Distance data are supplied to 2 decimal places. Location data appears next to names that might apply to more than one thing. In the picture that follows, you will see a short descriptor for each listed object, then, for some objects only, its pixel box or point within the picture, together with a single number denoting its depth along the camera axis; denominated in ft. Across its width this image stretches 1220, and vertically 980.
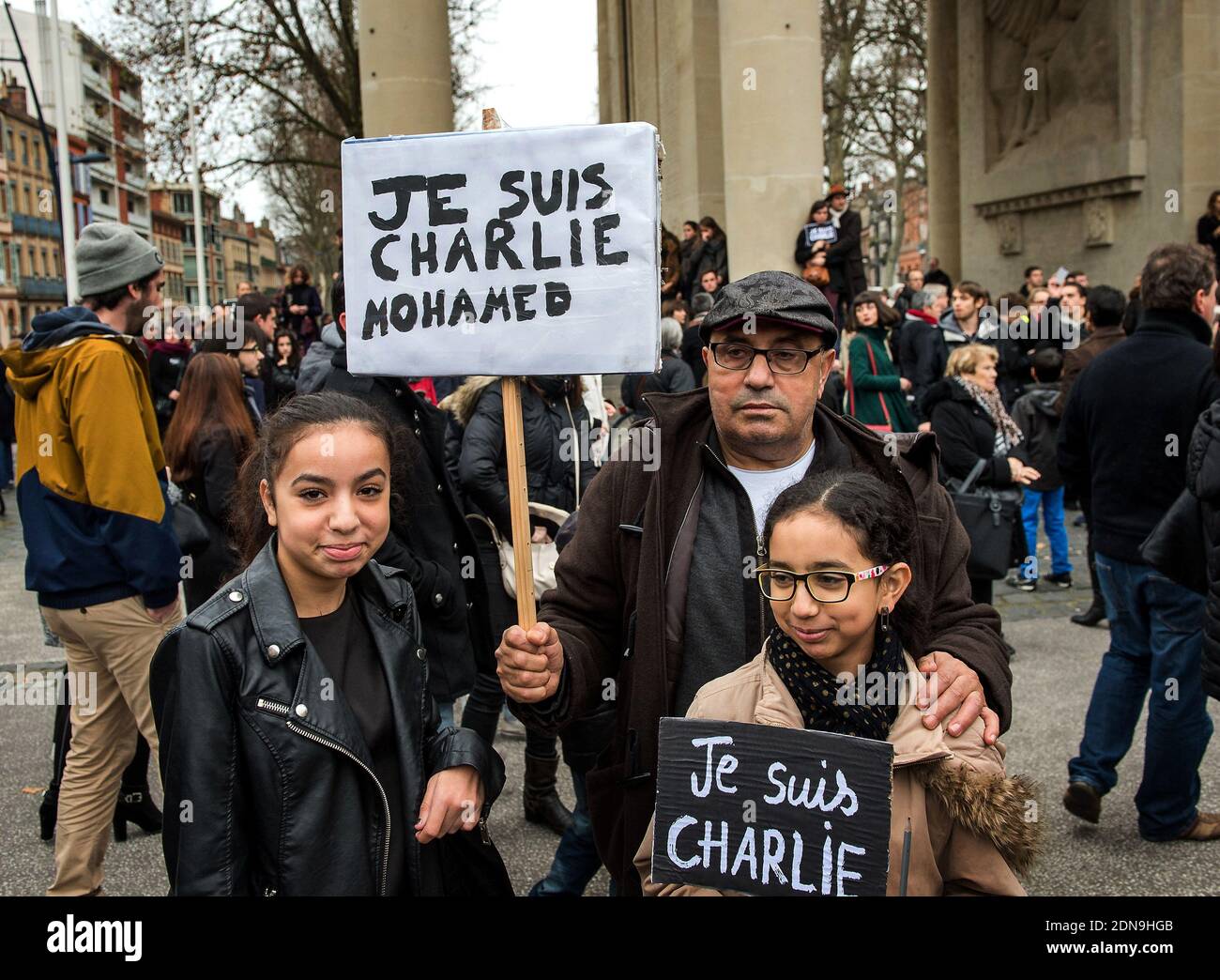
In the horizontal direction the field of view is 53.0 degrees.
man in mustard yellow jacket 13.64
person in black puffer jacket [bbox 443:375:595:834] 17.24
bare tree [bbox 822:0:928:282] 117.39
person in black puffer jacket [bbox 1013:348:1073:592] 29.43
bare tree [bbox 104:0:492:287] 87.76
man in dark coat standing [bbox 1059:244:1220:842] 15.62
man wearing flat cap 9.06
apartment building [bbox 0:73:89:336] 234.58
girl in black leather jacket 7.99
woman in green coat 29.43
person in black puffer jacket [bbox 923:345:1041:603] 23.25
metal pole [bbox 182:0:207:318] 87.15
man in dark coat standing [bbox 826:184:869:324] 41.63
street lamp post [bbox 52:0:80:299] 71.78
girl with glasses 7.65
